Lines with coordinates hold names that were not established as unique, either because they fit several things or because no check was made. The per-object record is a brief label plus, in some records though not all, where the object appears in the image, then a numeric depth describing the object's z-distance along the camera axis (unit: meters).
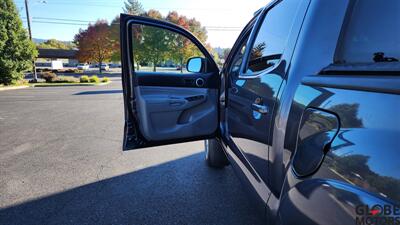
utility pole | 23.45
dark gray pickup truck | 0.88
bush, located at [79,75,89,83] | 24.50
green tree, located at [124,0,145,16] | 42.08
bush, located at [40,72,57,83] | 24.08
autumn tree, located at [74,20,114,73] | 40.69
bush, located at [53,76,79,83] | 24.23
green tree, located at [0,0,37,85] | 18.52
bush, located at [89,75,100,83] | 24.45
